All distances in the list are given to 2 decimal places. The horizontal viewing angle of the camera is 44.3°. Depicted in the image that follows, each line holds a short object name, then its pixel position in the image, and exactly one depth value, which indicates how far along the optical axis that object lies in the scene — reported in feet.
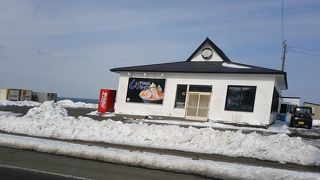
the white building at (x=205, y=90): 94.58
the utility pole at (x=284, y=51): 163.94
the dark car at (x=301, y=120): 103.86
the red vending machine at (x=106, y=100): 114.83
